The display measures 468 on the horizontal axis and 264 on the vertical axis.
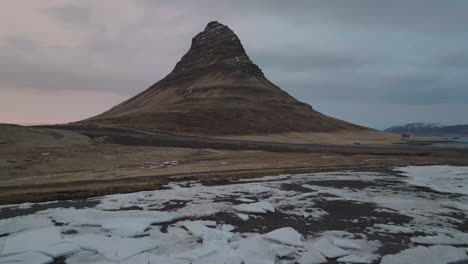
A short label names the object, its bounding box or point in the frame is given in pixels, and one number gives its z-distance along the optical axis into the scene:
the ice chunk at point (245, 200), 16.76
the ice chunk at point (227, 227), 11.89
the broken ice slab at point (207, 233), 10.78
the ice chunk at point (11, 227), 11.27
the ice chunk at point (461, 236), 11.22
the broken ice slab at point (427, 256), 9.19
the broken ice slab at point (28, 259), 8.52
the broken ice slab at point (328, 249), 9.59
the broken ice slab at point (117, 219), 11.70
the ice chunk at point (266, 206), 14.92
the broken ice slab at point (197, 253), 9.09
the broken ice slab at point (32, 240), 9.47
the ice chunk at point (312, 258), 9.09
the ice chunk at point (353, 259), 9.15
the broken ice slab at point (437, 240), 10.85
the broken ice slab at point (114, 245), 9.22
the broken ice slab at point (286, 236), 10.46
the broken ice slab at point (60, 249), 9.20
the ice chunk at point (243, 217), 13.42
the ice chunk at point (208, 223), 12.44
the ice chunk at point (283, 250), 9.59
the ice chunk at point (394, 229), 12.04
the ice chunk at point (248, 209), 14.50
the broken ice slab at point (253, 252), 9.04
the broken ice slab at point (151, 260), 8.73
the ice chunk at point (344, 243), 10.23
